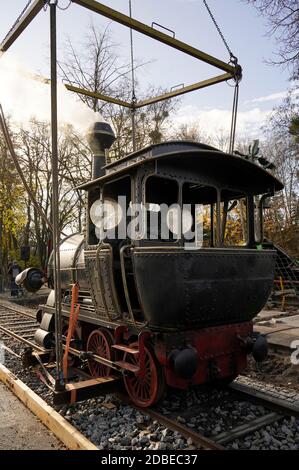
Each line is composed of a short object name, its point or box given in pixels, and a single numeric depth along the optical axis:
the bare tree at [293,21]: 8.81
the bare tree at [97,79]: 18.88
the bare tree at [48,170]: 20.16
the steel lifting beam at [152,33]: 4.72
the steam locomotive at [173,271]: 4.33
